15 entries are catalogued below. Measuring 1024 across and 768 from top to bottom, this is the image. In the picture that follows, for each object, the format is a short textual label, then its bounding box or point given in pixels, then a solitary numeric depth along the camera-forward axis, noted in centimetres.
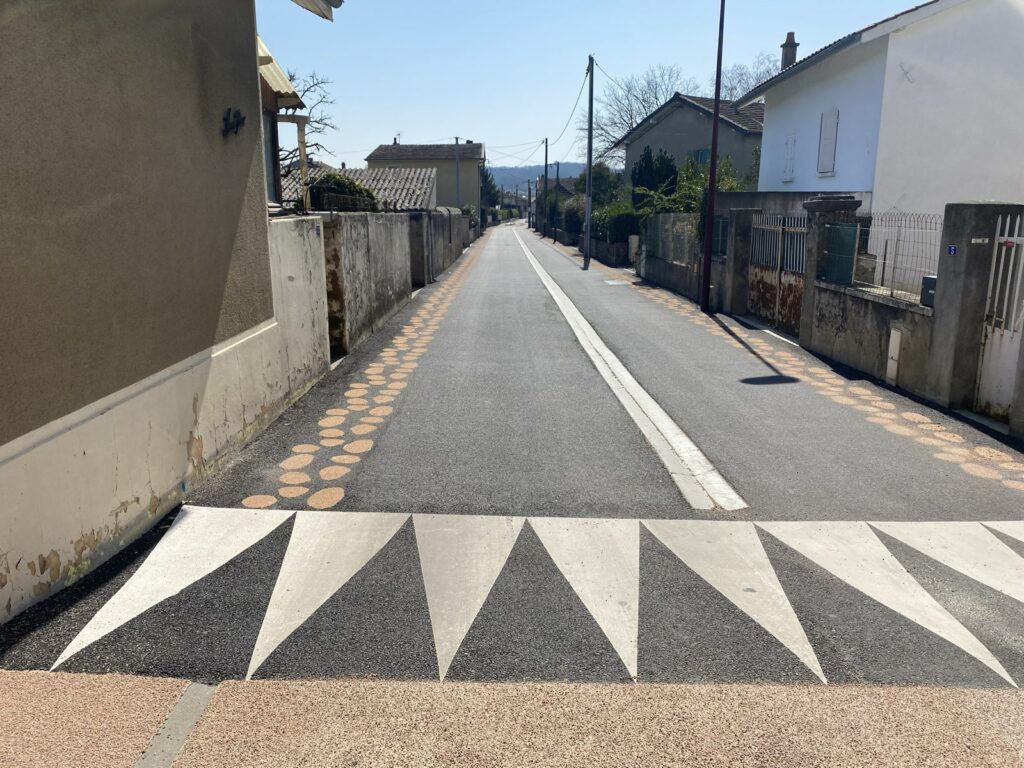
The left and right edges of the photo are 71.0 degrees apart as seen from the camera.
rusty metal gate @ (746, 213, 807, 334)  1274
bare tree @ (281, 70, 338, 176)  1533
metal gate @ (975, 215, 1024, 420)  717
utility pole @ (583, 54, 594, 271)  3114
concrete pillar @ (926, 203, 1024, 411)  746
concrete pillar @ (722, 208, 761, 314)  1521
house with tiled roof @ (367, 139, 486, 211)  7425
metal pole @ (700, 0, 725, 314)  1625
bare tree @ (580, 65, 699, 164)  6412
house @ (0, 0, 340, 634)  350
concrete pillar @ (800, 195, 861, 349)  1116
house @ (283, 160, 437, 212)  3382
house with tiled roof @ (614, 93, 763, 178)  3194
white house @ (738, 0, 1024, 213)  1516
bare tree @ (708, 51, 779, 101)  6276
